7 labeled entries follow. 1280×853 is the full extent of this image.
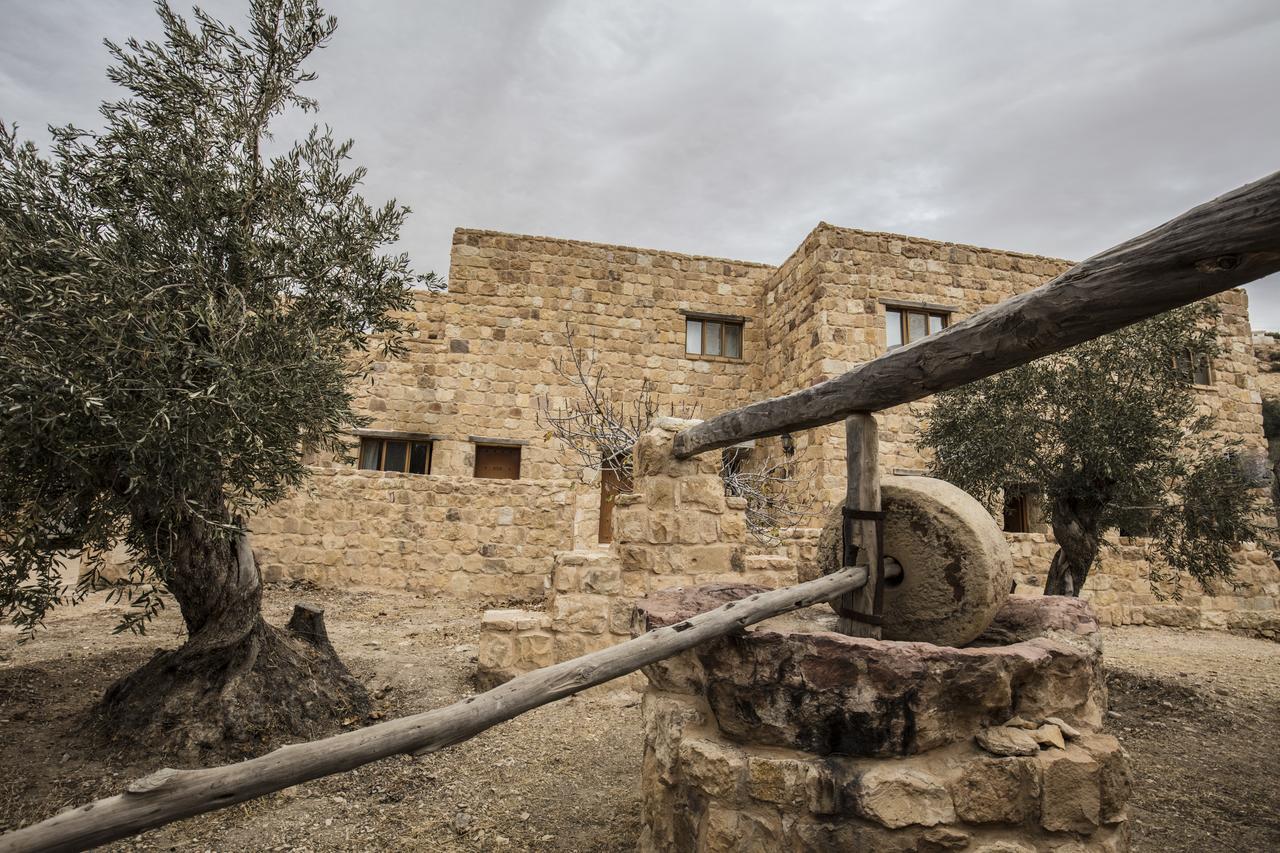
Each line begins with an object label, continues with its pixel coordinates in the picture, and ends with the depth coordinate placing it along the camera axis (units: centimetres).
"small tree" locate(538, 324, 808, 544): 1131
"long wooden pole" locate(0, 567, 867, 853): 181
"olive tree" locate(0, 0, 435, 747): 364
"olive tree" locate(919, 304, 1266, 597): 663
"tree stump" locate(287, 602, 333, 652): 547
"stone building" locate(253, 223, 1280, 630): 957
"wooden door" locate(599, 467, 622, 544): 1272
